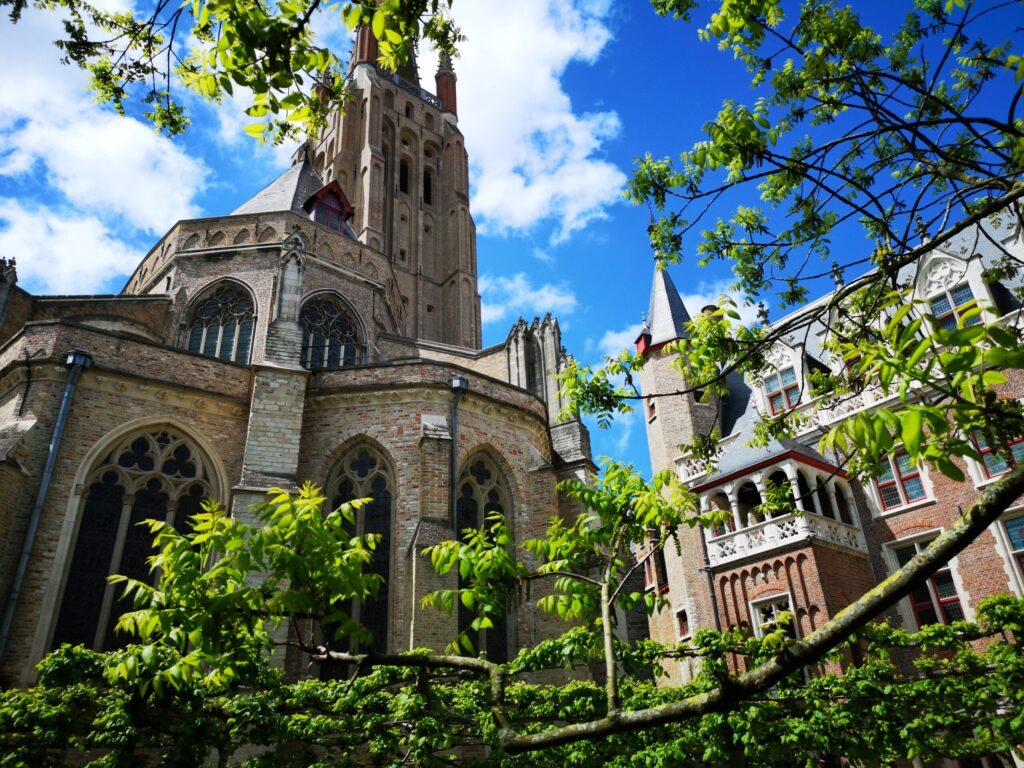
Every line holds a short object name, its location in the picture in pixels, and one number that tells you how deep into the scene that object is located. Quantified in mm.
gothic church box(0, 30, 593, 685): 14617
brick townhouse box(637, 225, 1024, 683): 17000
